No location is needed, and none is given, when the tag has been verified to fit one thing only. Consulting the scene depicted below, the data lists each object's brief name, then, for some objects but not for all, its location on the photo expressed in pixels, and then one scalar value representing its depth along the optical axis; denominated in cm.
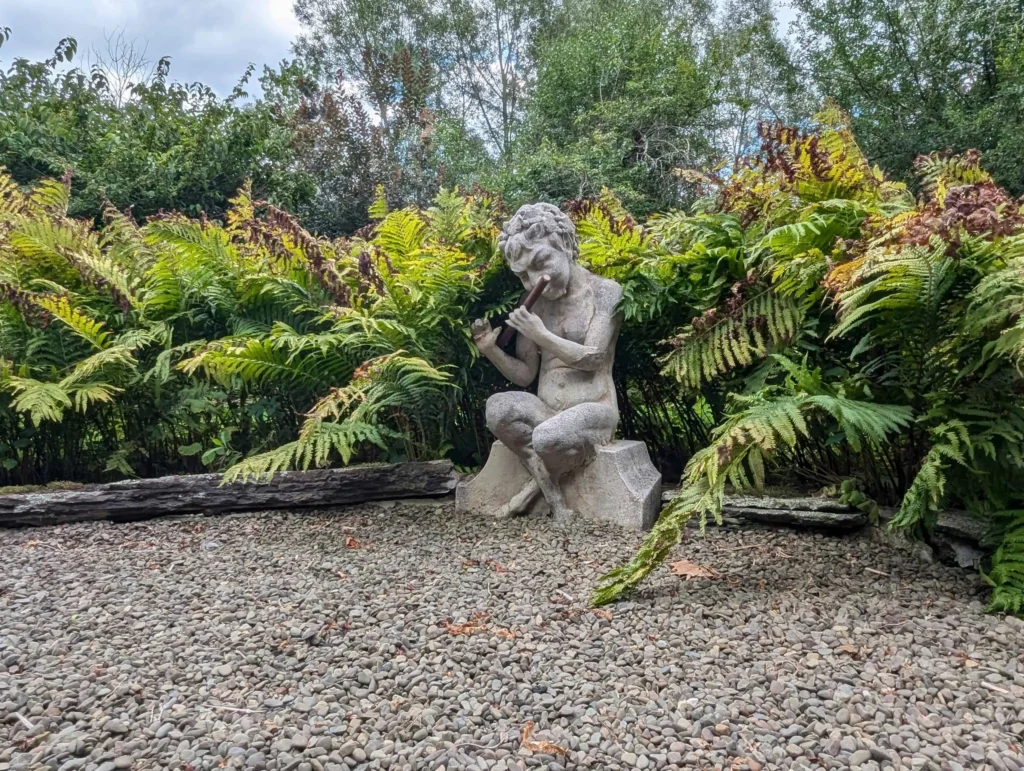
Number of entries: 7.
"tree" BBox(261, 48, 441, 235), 1098
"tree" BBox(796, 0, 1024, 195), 850
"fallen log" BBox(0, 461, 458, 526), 355
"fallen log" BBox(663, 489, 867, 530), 272
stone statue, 311
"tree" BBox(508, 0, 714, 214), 1032
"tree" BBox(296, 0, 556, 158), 1584
